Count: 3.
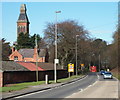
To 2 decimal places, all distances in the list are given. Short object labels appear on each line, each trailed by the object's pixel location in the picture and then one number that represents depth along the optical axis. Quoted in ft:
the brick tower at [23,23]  532.32
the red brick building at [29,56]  320.50
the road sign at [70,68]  200.34
